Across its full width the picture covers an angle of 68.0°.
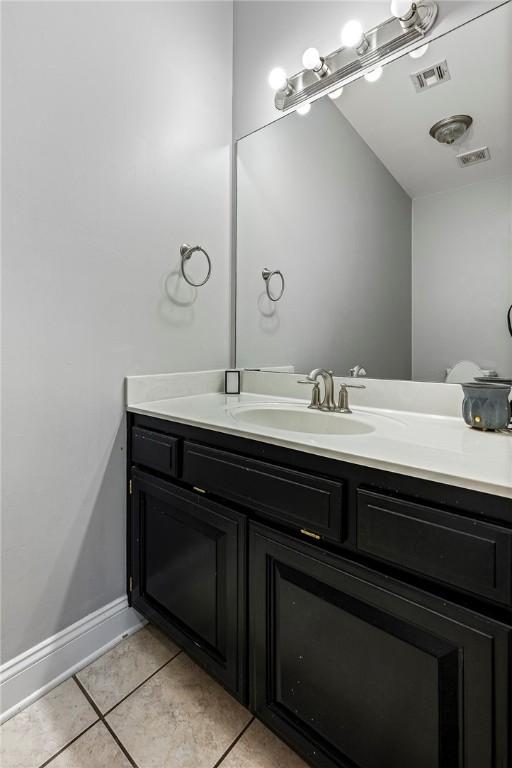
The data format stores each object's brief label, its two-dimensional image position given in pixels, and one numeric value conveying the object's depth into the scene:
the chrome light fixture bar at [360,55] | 1.14
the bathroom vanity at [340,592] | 0.61
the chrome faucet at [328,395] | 1.27
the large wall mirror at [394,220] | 1.08
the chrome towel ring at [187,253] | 1.52
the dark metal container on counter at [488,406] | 0.93
